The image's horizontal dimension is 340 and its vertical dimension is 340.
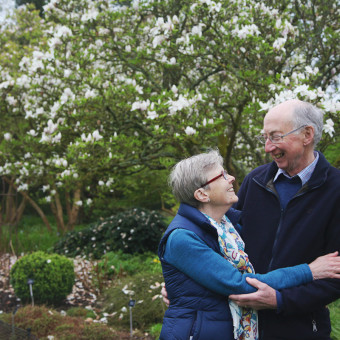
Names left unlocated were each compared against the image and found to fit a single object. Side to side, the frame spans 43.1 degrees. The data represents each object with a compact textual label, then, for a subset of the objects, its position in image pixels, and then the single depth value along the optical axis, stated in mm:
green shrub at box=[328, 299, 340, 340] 2990
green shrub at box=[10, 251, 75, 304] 5992
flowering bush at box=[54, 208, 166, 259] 8023
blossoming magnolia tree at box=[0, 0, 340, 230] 5016
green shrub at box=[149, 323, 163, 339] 4446
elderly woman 1839
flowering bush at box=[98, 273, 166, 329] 5031
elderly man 1862
